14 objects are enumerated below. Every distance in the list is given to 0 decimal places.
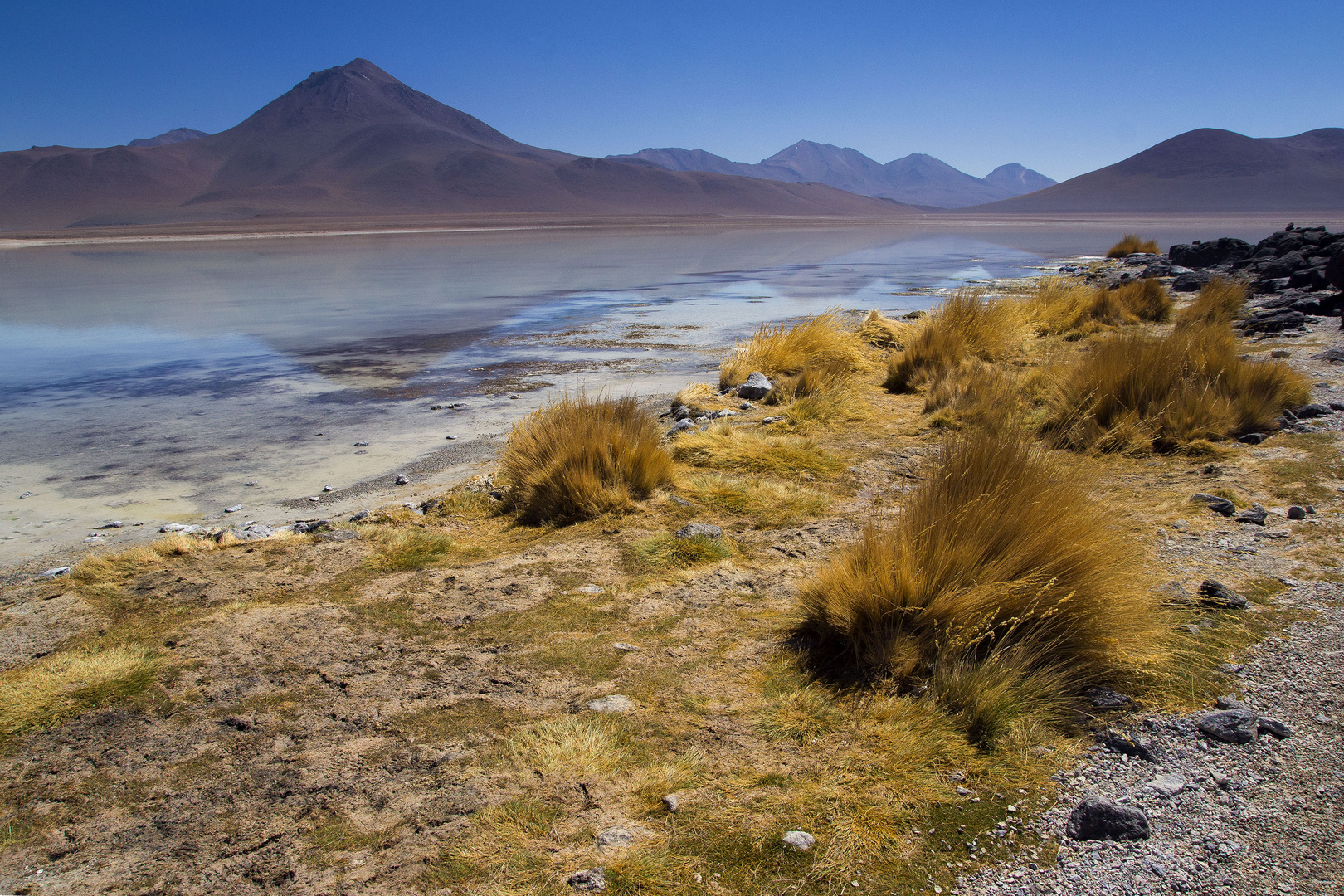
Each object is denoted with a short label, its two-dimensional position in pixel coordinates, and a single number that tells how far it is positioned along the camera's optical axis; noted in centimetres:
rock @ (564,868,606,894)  194
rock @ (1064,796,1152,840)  205
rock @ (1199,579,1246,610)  307
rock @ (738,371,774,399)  771
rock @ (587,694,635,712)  267
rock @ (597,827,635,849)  207
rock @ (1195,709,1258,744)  235
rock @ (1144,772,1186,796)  220
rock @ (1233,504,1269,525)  394
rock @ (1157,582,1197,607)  307
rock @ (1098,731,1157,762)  236
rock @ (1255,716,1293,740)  235
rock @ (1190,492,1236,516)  409
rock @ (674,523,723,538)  409
